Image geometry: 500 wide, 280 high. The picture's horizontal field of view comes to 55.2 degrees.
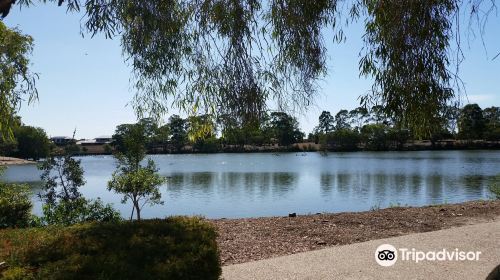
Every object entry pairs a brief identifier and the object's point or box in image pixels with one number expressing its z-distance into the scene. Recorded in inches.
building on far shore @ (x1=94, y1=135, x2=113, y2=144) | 5068.9
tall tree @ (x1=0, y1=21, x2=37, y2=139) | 359.3
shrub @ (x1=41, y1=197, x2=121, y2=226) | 368.8
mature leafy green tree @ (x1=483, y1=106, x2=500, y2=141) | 3006.9
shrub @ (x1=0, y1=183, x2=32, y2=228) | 366.3
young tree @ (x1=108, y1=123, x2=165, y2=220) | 442.9
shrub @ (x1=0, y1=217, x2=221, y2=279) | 134.8
